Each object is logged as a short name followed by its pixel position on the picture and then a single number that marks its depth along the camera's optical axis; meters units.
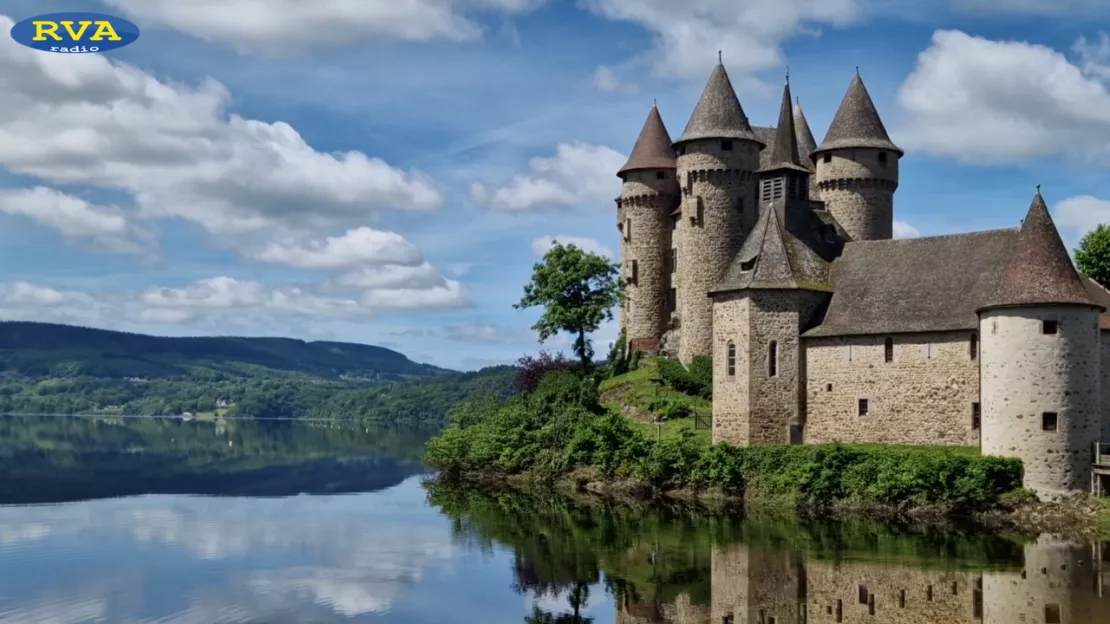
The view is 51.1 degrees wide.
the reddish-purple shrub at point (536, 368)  67.54
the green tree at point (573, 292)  67.31
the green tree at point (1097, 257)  53.72
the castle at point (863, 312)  38.78
